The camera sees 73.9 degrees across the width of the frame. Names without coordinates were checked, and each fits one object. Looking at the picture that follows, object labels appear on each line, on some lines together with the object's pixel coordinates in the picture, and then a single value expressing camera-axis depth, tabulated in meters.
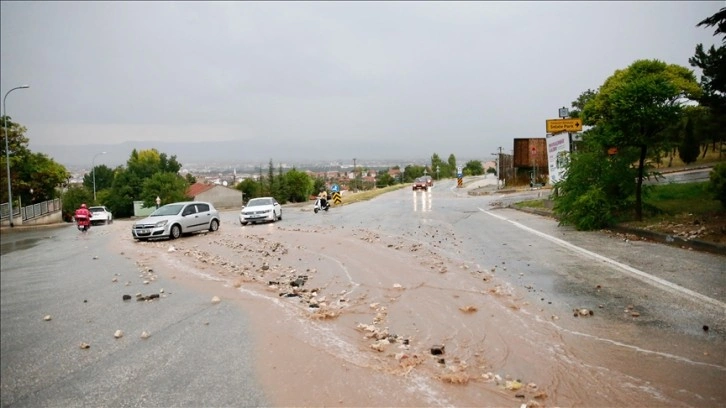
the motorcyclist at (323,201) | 33.75
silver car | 19.52
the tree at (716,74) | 11.96
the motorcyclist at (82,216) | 22.20
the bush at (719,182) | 13.79
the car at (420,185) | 68.44
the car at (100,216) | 35.20
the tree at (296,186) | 104.62
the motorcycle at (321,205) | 33.62
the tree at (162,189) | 73.31
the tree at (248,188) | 108.12
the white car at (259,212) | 26.64
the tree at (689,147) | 37.07
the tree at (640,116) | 15.10
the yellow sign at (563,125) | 27.55
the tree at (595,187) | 16.52
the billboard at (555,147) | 25.83
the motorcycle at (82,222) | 22.17
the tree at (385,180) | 132.75
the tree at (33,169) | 35.41
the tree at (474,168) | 175.52
